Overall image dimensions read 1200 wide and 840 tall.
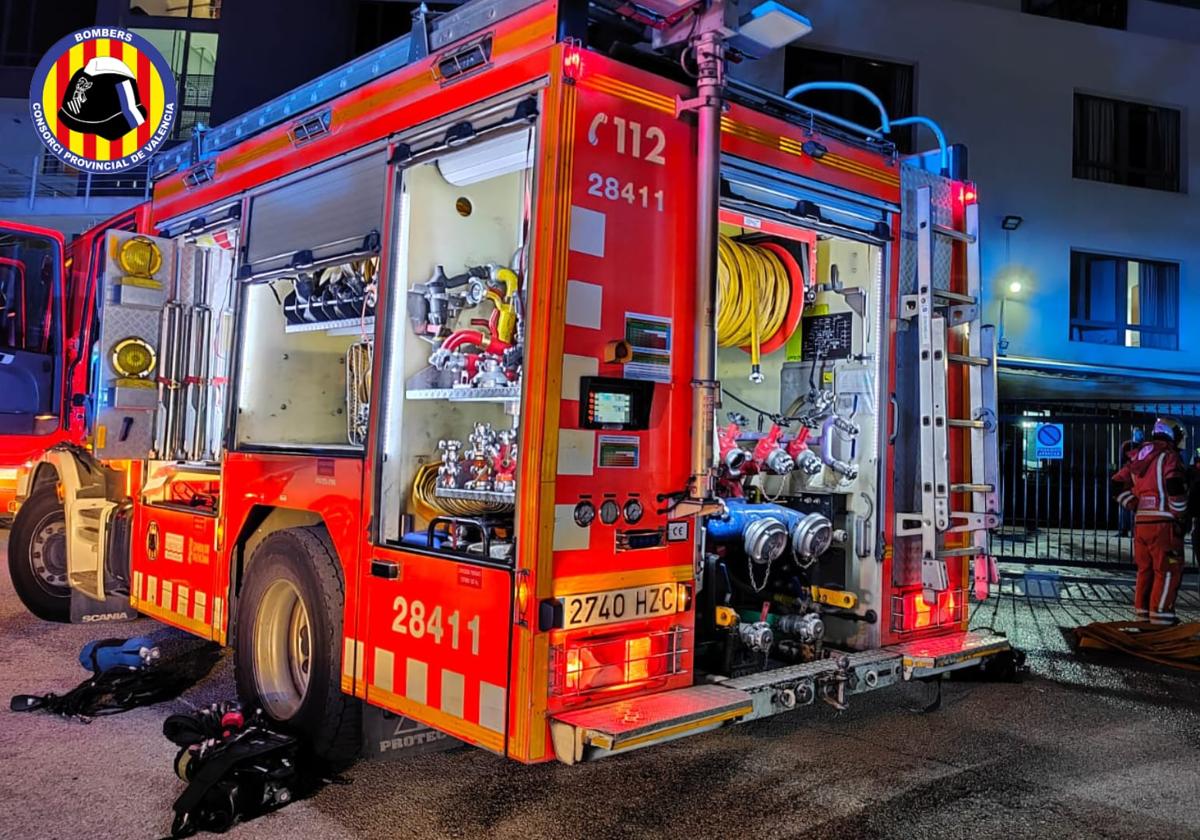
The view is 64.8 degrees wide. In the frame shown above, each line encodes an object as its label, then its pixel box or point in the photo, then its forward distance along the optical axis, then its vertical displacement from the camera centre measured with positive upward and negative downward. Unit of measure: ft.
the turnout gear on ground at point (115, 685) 16.48 -4.50
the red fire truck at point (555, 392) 10.97 +0.99
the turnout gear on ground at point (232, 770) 11.87 -4.35
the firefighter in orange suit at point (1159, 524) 26.81 -1.23
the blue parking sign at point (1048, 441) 40.04 +1.54
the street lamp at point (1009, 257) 53.88 +12.73
